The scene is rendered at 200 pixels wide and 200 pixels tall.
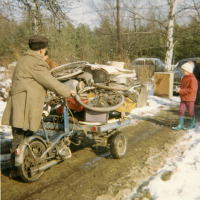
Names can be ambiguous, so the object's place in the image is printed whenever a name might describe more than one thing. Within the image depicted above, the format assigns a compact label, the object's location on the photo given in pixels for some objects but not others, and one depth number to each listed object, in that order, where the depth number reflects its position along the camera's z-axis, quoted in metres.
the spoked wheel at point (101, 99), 4.17
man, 3.40
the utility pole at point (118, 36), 17.37
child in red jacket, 6.63
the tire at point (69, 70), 5.23
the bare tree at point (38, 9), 8.98
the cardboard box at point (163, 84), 12.05
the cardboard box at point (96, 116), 4.29
